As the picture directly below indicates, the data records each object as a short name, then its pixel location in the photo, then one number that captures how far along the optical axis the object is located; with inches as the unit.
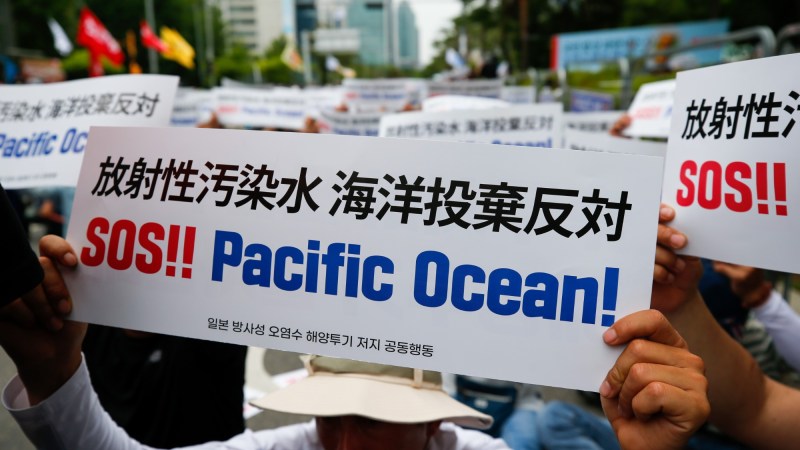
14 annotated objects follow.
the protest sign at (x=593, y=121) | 170.4
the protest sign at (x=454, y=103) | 156.0
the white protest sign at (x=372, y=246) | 44.3
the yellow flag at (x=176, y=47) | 721.6
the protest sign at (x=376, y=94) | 282.4
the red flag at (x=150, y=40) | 674.2
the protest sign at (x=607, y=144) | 98.3
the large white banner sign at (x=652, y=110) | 135.3
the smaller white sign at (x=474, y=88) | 286.0
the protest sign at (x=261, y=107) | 252.2
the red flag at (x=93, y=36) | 417.1
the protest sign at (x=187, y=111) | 238.2
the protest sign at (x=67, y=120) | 79.2
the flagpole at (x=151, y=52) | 1254.9
